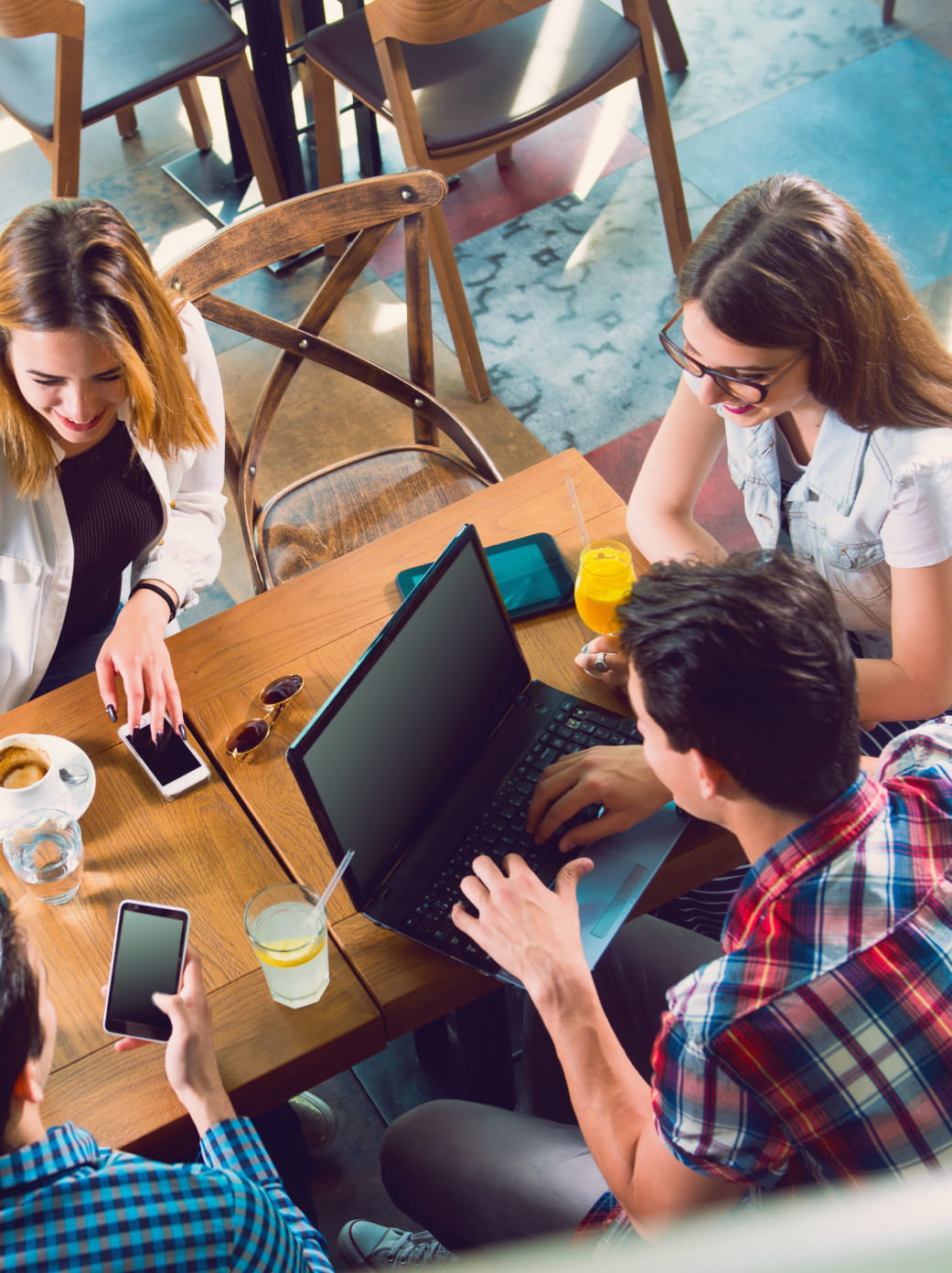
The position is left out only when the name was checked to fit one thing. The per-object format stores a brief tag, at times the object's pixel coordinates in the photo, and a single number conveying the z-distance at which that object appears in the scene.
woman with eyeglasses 1.48
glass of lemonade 1.25
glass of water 1.37
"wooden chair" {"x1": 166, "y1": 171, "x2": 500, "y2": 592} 1.96
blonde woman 1.54
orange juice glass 1.56
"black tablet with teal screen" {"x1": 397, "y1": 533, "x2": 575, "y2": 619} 1.63
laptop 1.29
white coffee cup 1.38
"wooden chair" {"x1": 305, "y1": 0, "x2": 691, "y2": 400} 2.67
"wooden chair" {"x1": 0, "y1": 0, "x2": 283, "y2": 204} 2.71
